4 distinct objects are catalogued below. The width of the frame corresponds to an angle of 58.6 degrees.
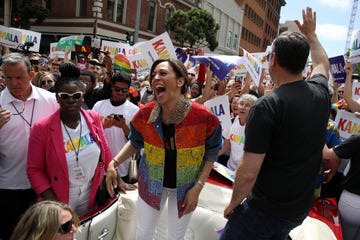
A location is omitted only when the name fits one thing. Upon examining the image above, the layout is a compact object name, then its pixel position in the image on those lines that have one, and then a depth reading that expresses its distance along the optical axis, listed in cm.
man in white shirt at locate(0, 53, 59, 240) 246
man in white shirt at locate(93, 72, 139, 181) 337
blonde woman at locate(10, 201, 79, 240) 163
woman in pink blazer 229
